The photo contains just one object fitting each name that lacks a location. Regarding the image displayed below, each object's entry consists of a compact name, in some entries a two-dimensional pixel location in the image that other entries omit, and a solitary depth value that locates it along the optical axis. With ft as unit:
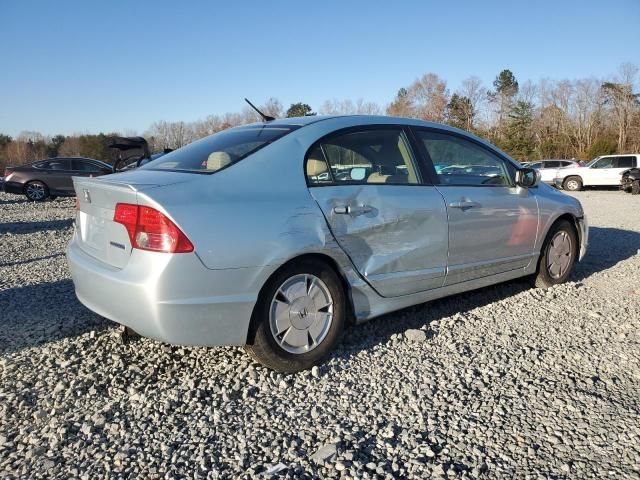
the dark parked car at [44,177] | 58.03
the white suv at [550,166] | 82.38
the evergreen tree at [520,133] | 161.48
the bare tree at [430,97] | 181.57
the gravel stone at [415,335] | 11.69
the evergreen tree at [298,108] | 174.91
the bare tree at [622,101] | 162.91
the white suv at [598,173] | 75.97
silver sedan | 8.73
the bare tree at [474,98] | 185.16
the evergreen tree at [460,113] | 177.58
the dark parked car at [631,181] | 68.90
